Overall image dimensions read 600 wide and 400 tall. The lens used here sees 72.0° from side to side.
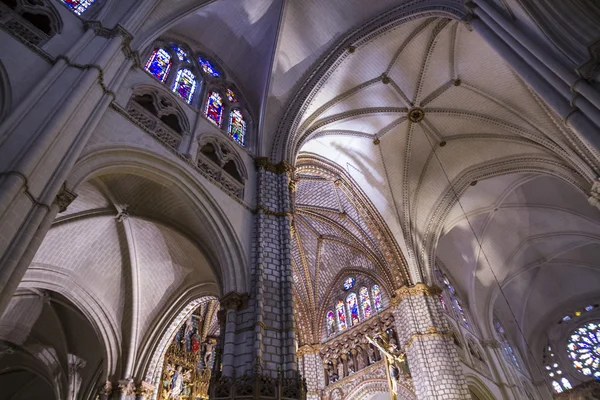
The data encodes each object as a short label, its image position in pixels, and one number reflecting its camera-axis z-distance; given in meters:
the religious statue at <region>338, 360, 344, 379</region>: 16.31
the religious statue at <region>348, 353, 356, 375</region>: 16.06
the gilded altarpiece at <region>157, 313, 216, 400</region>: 11.28
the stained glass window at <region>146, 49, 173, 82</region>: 9.73
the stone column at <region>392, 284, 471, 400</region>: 12.46
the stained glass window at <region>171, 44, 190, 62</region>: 11.00
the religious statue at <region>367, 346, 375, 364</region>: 15.63
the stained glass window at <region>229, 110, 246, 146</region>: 11.06
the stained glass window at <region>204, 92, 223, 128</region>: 10.64
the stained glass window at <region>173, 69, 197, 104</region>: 10.22
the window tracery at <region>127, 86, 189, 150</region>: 8.02
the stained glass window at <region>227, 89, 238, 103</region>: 11.90
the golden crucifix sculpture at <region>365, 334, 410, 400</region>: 11.92
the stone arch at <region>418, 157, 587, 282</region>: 14.12
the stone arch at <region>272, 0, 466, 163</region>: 11.05
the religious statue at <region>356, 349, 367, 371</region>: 15.86
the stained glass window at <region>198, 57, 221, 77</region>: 11.75
